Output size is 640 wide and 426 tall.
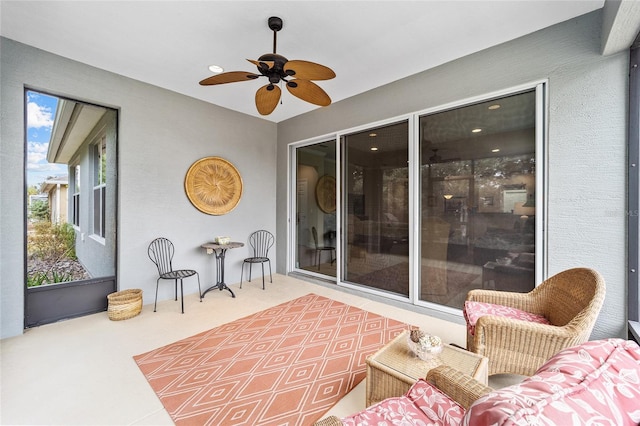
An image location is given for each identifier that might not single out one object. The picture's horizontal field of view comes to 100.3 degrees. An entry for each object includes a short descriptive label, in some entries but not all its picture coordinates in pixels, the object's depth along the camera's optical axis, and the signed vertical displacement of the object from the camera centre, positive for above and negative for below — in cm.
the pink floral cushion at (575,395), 53 -40
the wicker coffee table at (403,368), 152 -92
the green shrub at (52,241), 300 -35
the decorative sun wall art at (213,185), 409 +43
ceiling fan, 220 +119
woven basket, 307 -109
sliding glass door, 270 +14
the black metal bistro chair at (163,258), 362 -65
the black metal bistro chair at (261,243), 489 -59
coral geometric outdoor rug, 176 -129
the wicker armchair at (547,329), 163 -76
